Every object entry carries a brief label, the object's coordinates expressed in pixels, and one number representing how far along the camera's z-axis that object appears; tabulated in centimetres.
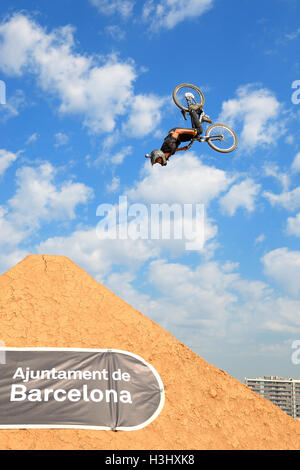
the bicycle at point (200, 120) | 1540
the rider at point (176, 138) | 1417
